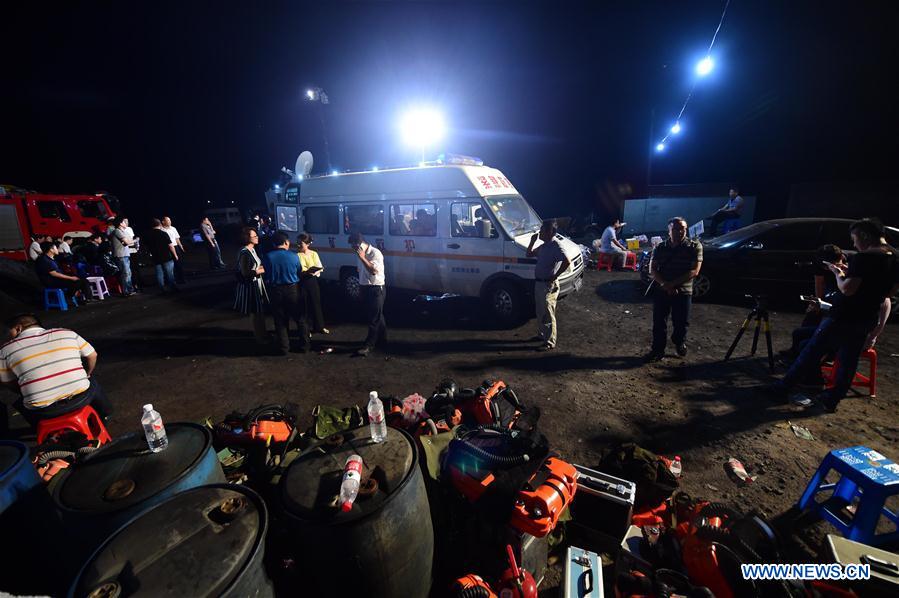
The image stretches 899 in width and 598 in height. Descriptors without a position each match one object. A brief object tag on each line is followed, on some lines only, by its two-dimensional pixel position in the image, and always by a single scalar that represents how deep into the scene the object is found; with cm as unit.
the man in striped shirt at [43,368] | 309
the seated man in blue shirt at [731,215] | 1141
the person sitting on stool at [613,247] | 1062
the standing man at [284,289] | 568
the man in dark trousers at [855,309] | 359
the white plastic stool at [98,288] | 1016
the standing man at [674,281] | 500
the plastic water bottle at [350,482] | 170
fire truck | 1192
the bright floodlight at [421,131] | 1268
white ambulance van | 666
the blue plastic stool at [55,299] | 926
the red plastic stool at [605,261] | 1076
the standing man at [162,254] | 968
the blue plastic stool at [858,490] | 232
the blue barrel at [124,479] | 173
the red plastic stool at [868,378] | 411
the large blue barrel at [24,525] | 200
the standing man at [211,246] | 1272
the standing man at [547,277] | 560
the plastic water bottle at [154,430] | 201
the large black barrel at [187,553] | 136
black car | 700
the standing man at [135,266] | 1042
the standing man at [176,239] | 1028
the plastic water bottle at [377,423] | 212
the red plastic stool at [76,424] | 319
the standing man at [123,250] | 976
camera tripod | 481
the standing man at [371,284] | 565
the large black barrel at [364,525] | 169
